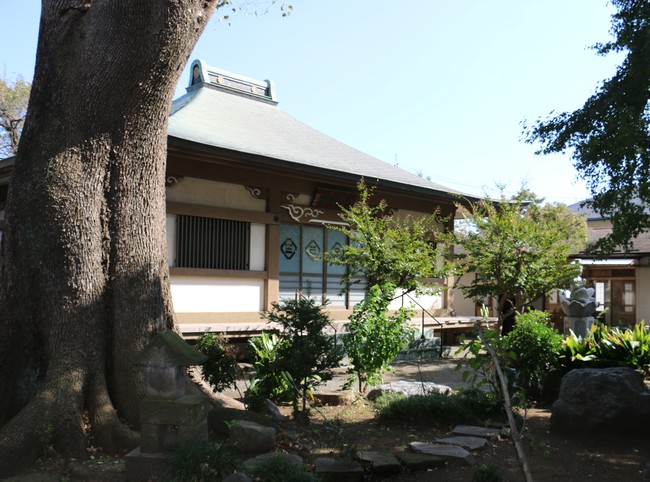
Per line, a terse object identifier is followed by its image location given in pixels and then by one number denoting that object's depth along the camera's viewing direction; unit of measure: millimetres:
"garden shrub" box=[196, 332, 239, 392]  7184
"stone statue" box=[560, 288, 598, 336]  14031
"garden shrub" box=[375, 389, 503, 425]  7395
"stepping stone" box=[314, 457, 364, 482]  5055
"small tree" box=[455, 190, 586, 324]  12398
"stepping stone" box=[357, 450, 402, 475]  5387
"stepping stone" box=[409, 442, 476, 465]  5828
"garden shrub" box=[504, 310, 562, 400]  8547
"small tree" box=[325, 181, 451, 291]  10945
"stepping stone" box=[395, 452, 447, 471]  5629
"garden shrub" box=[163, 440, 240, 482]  4613
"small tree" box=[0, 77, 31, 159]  30266
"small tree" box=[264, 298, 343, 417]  6840
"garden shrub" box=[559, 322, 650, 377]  8789
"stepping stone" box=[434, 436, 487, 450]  6274
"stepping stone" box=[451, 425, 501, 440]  6703
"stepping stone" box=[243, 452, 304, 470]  4977
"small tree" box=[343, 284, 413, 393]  8578
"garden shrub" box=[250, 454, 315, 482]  4613
